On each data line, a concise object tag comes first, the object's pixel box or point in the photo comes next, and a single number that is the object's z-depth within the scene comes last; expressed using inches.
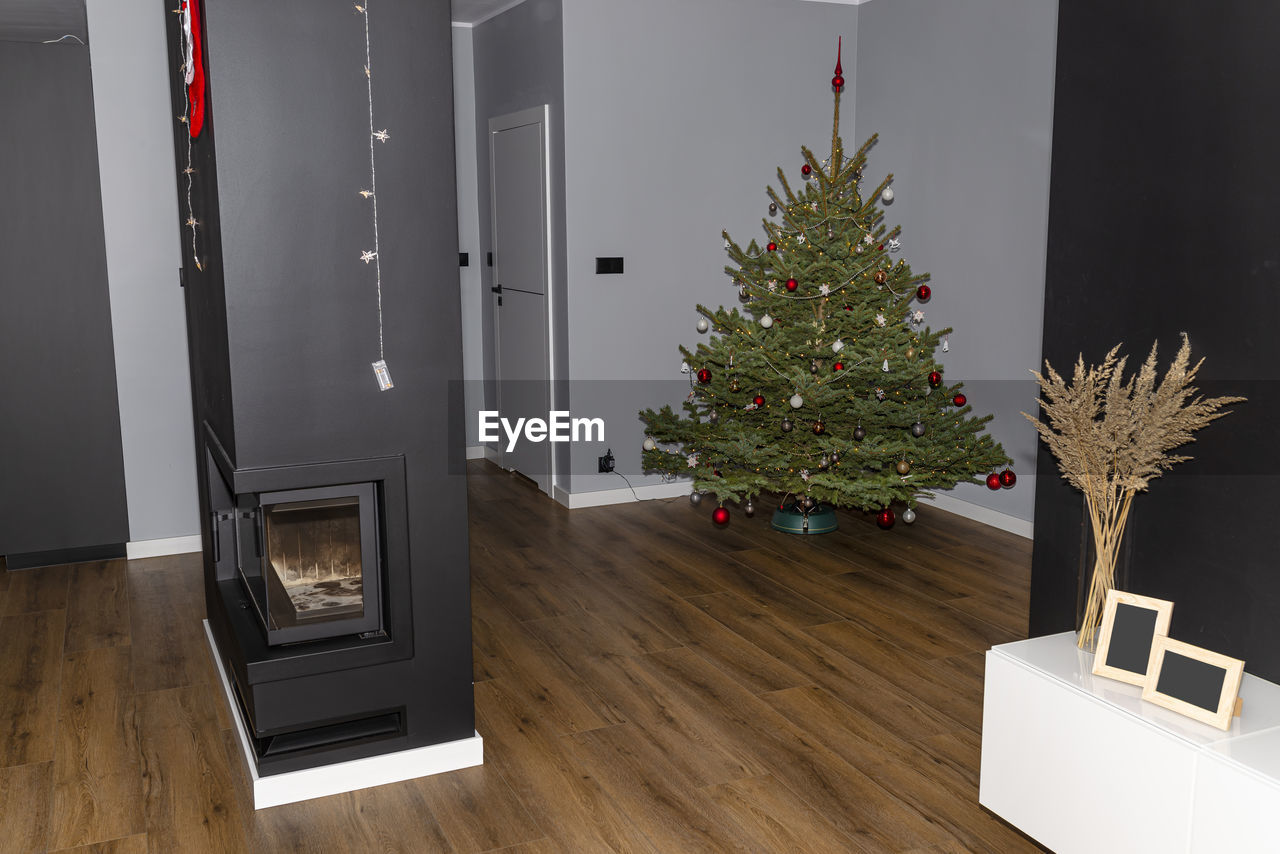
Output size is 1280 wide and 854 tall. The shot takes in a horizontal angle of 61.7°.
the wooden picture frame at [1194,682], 77.7
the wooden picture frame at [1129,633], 84.2
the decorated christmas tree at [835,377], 178.9
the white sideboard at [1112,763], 74.1
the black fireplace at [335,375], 96.3
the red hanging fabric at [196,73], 99.1
